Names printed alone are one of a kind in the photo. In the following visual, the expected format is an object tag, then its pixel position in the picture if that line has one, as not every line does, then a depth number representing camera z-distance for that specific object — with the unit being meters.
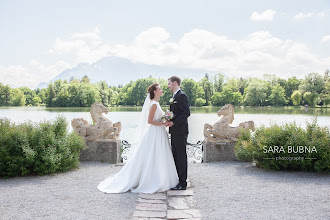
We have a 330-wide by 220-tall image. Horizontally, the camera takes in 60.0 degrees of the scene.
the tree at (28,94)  76.00
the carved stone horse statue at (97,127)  8.32
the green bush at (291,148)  6.95
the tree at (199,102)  67.06
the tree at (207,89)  71.19
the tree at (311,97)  53.20
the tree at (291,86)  65.50
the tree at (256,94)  62.72
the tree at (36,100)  73.94
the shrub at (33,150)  6.50
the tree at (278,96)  62.29
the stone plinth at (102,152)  8.38
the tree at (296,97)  56.19
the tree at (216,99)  67.69
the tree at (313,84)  55.41
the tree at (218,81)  75.75
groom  5.65
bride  5.63
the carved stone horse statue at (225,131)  8.59
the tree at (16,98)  61.98
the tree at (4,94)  59.58
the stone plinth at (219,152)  8.62
